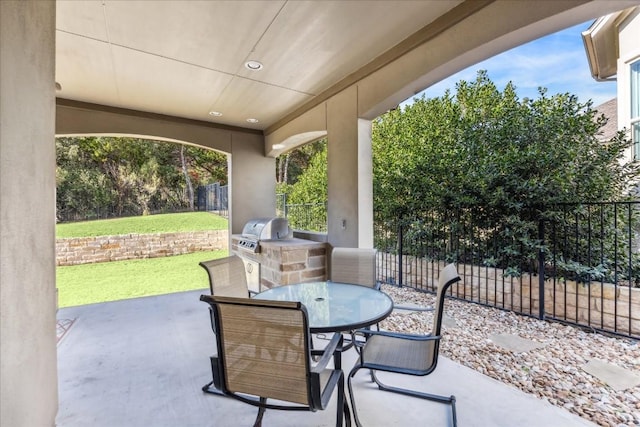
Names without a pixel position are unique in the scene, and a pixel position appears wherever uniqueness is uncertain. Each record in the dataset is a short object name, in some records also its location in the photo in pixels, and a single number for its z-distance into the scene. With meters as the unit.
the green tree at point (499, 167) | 3.94
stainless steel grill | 4.73
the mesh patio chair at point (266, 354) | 1.32
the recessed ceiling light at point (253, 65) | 3.26
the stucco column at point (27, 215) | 1.11
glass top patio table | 1.78
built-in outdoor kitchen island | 4.03
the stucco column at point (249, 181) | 5.79
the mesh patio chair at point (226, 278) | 2.40
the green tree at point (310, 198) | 6.84
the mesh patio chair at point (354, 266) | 3.00
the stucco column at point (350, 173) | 3.72
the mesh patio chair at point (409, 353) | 1.75
